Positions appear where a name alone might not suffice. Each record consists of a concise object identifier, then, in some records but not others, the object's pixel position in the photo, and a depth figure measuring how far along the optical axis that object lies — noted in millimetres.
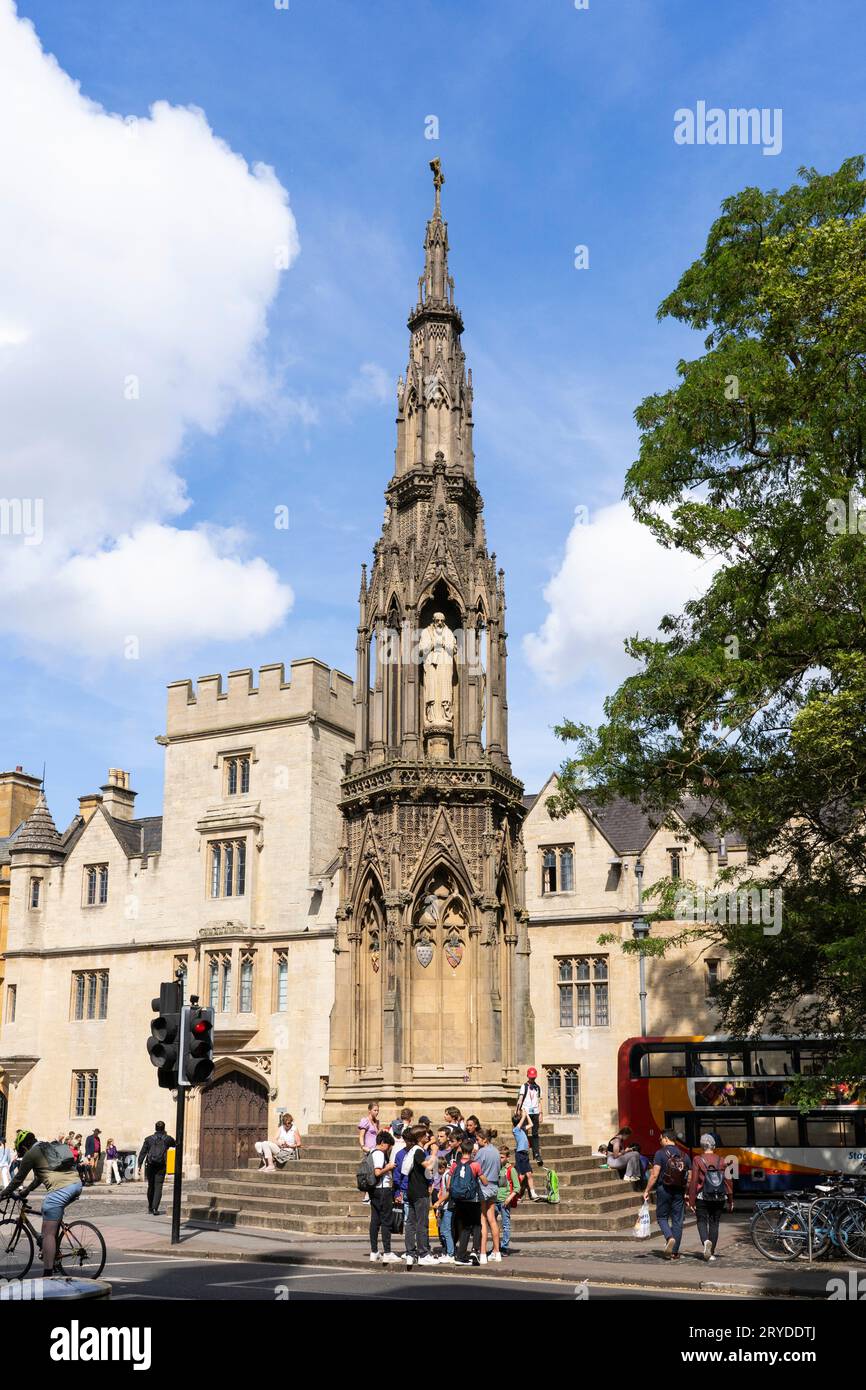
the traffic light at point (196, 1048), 17438
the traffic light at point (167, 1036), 17359
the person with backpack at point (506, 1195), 16453
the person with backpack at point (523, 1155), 19453
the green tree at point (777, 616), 16875
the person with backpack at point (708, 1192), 15883
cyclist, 12258
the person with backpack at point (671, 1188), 16047
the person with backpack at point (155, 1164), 23828
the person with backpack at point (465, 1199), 15227
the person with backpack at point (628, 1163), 23359
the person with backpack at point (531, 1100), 20281
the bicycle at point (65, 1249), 12727
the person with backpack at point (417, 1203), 15562
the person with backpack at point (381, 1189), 15500
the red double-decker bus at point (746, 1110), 26406
